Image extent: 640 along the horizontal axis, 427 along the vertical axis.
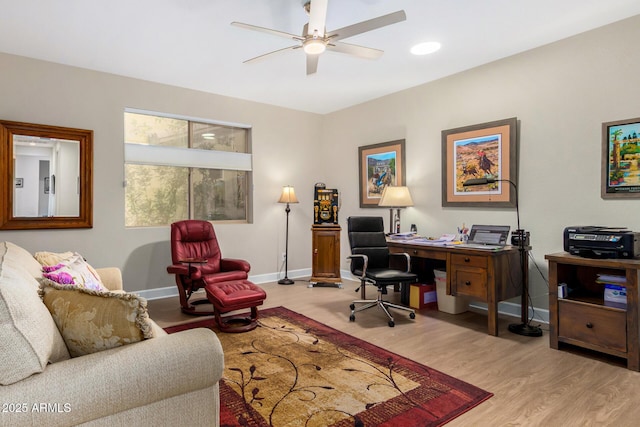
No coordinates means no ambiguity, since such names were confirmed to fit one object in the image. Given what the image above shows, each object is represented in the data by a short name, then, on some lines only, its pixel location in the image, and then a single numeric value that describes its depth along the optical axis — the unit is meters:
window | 4.60
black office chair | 3.74
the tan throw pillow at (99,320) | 1.40
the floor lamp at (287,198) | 5.49
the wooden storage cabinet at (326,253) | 5.35
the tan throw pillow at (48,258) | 2.56
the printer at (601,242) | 2.67
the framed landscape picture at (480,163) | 3.80
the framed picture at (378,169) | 5.00
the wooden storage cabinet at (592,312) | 2.57
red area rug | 2.01
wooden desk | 3.28
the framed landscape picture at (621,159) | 3.01
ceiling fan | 2.50
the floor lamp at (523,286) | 3.32
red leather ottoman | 3.30
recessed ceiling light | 3.51
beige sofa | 1.16
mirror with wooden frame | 3.72
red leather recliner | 3.87
